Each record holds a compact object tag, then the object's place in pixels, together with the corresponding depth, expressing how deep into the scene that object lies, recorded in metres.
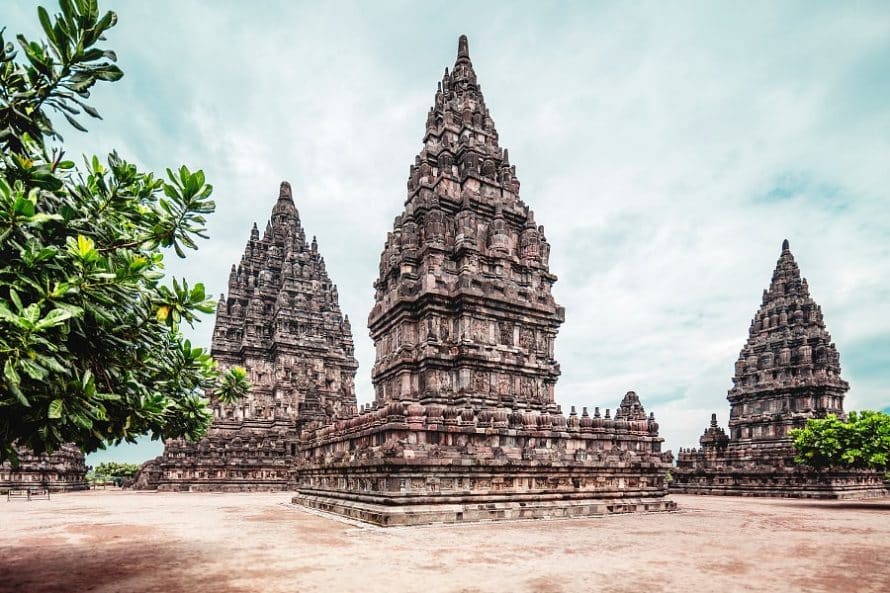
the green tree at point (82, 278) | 5.15
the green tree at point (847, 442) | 21.58
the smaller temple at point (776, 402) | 32.50
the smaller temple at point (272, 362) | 37.38
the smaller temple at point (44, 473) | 34.72
